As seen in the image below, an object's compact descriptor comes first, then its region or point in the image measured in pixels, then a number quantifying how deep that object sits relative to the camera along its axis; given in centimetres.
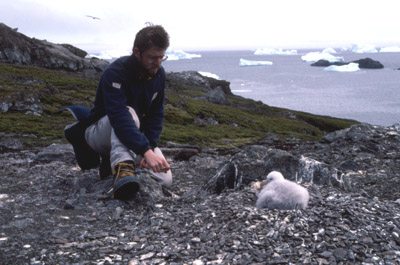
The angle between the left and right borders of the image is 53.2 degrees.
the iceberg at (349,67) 19512
